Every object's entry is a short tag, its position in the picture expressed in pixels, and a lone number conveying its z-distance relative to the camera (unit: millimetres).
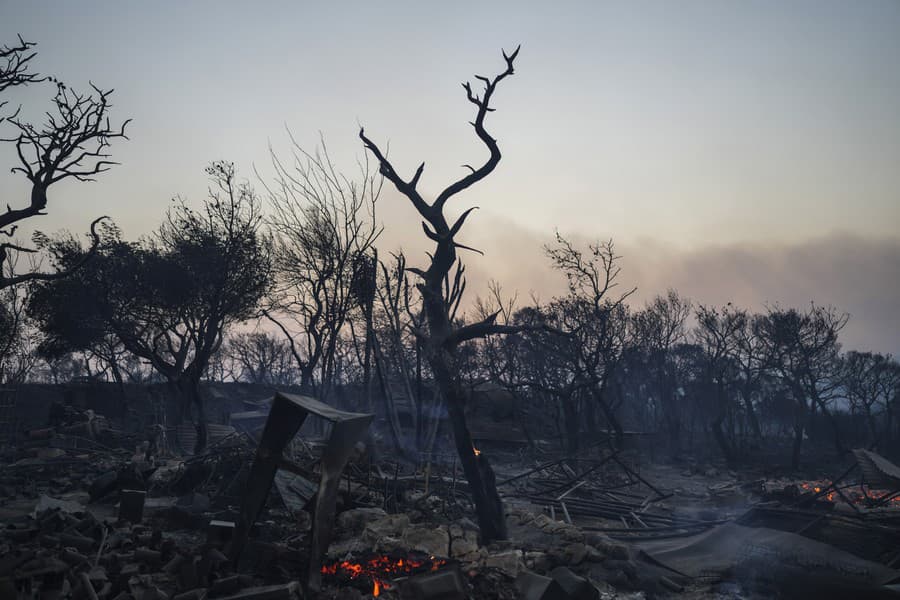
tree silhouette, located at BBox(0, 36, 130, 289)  7933
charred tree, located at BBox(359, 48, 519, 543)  9266
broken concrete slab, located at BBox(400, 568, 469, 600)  5520
